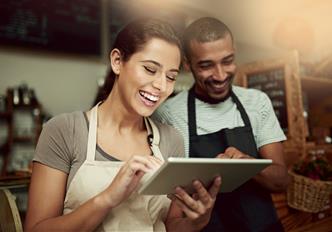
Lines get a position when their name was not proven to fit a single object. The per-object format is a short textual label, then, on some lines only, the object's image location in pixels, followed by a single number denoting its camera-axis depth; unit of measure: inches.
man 33.1
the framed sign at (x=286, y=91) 42.8
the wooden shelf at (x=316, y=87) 43.8
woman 23.9
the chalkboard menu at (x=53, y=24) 72.7
